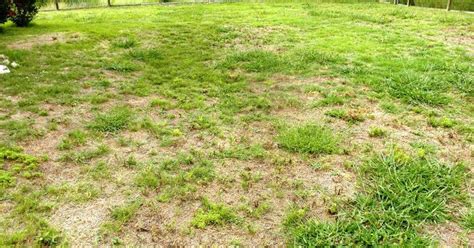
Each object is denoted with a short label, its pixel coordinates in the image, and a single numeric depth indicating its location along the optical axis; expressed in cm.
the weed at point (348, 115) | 416
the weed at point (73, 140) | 356
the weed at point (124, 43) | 705
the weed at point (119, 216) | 256
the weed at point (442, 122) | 397
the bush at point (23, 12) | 842
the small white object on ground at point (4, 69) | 538
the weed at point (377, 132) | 381
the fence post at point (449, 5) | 1068
